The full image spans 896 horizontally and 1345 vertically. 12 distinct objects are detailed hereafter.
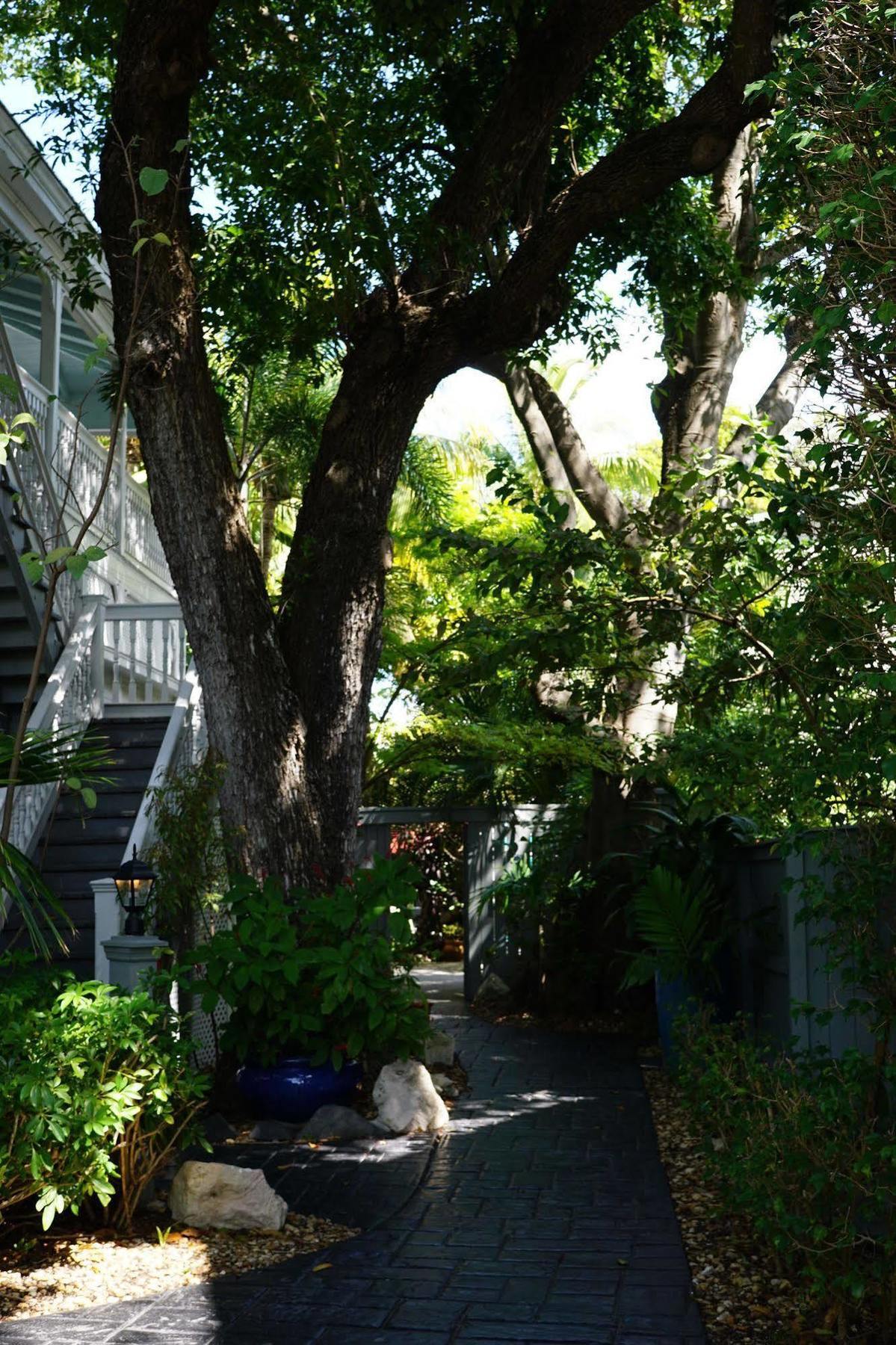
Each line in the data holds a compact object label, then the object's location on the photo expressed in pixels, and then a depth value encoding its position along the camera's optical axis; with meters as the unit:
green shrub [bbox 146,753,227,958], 7.98
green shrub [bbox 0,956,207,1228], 4.82
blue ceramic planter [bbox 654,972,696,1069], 8.73
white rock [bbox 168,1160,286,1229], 5.51
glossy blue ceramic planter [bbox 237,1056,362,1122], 7.53
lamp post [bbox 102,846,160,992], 6.33
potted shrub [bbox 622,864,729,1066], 8.46
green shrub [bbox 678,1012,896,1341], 3.95
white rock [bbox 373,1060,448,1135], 7.47
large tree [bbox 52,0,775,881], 7.43
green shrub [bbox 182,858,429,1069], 7.35
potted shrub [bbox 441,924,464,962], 17.75
